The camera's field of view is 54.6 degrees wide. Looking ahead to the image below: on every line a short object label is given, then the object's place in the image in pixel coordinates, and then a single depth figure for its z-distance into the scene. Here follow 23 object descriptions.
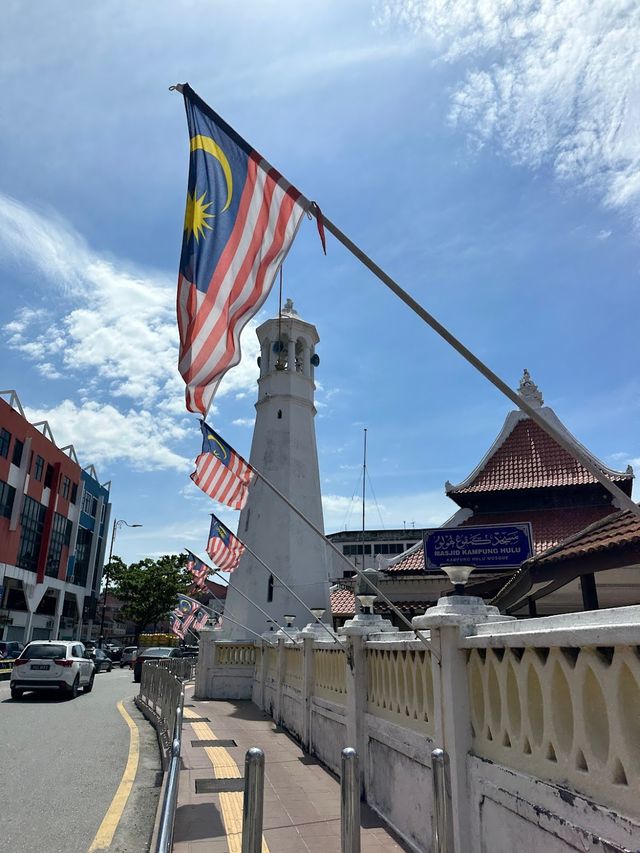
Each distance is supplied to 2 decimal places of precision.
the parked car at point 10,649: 33.97
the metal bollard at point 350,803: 2.88
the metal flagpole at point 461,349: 4.10
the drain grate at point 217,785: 4.06
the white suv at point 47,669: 18.39
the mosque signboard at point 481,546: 13.80
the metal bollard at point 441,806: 2.94
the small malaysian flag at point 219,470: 14.38
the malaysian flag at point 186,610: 27.45
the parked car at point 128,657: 49.12
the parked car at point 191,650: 39.88
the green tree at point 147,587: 55.73
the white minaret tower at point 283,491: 23.84
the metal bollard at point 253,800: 2.98
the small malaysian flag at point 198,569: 22.28
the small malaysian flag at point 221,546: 18.27
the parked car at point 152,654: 30.11
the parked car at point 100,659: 37.22
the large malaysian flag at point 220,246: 5.82
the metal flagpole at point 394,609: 4.93
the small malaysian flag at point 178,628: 29.68
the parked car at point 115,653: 52.34
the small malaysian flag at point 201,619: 27.73
